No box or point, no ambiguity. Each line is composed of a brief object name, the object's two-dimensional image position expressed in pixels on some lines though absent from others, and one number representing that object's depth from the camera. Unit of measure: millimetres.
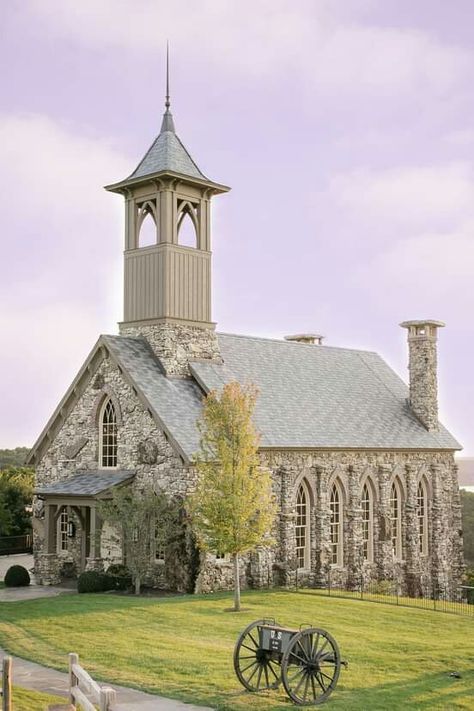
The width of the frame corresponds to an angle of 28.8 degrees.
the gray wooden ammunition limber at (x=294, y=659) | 14742
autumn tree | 26469
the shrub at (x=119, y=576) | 29609
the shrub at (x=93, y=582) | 28906
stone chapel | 31062
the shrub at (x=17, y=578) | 31250
